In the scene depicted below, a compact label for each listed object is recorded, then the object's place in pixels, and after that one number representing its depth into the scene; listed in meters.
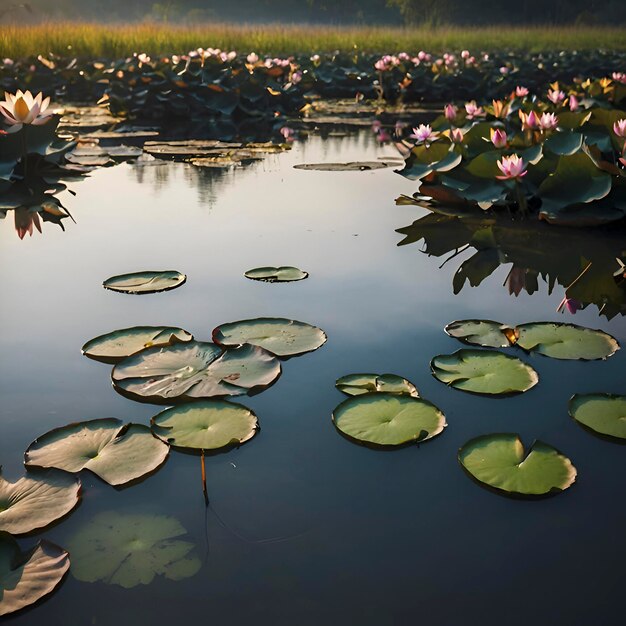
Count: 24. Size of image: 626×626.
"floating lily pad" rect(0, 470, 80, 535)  1.36
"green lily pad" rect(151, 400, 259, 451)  1.64
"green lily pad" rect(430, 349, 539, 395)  1.92
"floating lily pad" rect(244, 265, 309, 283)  2.78
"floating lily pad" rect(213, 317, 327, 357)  2.14
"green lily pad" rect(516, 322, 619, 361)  2.13
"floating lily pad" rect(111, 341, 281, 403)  1.86
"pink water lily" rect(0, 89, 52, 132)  3.78
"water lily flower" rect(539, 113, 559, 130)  3.77
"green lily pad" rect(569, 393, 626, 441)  1.71
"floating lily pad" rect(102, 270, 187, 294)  2.64
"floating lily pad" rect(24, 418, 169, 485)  1.53
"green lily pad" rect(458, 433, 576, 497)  1.49
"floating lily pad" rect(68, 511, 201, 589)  1.24
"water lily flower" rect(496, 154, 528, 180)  3.21
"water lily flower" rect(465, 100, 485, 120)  4.78
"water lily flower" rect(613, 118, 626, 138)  3.34
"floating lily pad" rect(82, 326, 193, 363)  2.08
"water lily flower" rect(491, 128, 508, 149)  3.57
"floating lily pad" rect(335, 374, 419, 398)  1.87
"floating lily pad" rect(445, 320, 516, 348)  2.19
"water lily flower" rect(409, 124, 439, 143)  4.28
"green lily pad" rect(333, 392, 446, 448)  1.66
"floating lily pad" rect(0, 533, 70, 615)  1.17
